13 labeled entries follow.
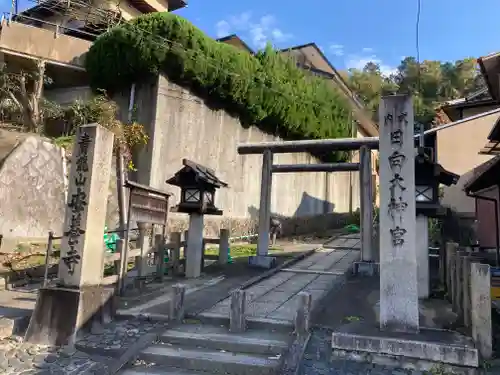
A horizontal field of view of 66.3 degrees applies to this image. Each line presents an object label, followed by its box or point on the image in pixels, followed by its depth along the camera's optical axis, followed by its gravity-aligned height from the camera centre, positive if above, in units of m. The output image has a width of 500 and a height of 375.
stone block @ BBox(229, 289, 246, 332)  6.97 -1.36
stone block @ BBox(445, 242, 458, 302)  9.24 -0.38
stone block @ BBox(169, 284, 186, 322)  7.45 -1.36
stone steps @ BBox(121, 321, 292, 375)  5.82 -1.88
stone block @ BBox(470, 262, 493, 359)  5.83 -0.95
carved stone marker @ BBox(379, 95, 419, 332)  6.37 +0.46
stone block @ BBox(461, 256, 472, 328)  6.54 -0.79
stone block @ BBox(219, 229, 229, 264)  13.64 -0.35
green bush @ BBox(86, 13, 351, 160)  18.44 +8.70
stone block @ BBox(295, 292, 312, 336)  6.64 -1.30
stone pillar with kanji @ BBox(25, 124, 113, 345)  7.00 -0.47
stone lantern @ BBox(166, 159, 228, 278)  12.07 +1.02
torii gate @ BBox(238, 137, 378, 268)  13.32 +2.81
